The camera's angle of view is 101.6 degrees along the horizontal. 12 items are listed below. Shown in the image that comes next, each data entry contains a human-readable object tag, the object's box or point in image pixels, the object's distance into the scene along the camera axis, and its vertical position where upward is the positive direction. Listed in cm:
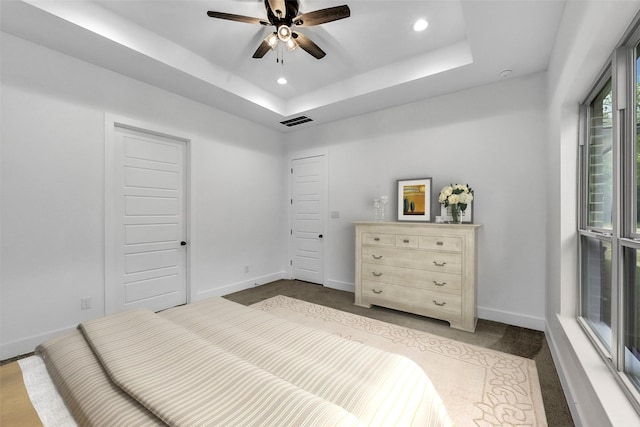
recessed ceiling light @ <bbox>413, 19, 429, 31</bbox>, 242 +177
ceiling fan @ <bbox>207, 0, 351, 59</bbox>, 203 +157
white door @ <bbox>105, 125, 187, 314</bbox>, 290 -13
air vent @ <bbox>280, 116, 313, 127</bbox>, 423 +152
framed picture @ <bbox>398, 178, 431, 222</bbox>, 338 +16
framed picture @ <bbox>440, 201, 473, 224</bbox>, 310 -4
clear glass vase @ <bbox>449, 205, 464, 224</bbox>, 301 -3
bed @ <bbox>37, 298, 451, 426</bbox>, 80 -64
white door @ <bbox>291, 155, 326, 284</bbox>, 454 -10
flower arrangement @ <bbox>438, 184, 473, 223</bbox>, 293 +16
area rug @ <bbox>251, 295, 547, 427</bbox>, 161 -124
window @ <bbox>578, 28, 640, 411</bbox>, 118 -4
